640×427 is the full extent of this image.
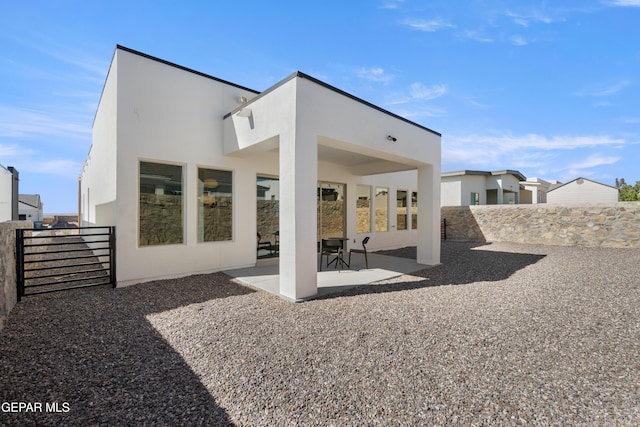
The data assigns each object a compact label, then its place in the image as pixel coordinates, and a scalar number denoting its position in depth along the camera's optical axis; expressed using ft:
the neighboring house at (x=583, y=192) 84.33
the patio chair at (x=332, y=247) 25.07
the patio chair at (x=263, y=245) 27.71
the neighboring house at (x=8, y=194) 24.83
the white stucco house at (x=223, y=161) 17.93
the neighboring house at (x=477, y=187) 70.03
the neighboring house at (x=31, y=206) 96.97
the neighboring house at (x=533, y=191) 97.89
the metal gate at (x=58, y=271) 17.22
